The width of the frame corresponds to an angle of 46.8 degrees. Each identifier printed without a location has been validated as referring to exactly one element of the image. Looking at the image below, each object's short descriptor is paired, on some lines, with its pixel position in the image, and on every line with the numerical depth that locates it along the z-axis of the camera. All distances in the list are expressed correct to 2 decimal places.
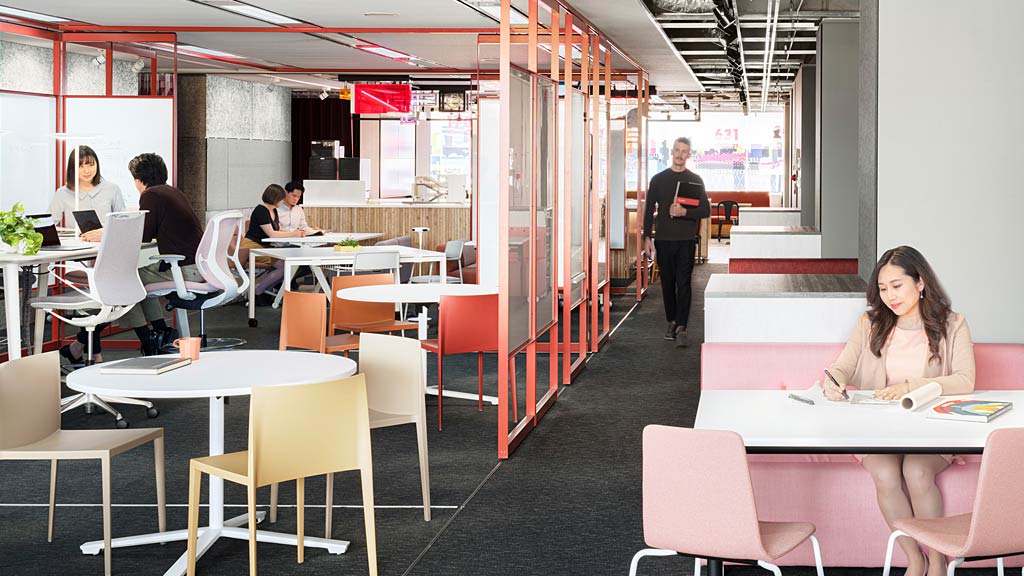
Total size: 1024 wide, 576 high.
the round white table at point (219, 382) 4.04
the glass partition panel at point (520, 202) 6.30
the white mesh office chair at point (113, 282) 7.54
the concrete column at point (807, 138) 14.64
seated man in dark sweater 8.94
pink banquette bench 4.27
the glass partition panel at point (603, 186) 10.48
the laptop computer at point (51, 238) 8.20
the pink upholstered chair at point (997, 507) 3.07
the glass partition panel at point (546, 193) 7.09
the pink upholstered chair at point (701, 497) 3.04
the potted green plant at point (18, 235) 7.28
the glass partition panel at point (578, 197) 8.51
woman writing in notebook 4.13
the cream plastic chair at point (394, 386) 4.95
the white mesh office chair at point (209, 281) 8.89
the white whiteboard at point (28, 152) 10.16
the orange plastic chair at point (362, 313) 7.67
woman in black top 12.86
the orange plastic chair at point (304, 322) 6.69
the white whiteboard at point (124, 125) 10.16
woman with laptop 9.66
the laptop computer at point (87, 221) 9.12
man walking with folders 10.38
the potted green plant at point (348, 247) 10.89
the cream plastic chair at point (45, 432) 4.25
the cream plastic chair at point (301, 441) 3.78
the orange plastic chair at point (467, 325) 6.93
